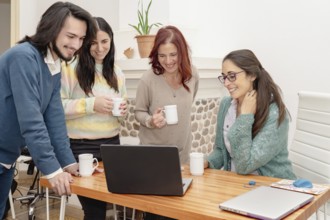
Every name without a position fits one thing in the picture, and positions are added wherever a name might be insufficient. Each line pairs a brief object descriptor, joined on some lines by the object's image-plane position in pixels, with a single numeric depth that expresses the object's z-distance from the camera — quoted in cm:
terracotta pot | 261
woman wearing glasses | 148
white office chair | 161
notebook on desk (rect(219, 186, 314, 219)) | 94
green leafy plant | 275
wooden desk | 102
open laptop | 111
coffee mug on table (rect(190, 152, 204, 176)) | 146
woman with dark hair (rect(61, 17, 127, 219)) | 165
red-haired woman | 183
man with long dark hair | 123
